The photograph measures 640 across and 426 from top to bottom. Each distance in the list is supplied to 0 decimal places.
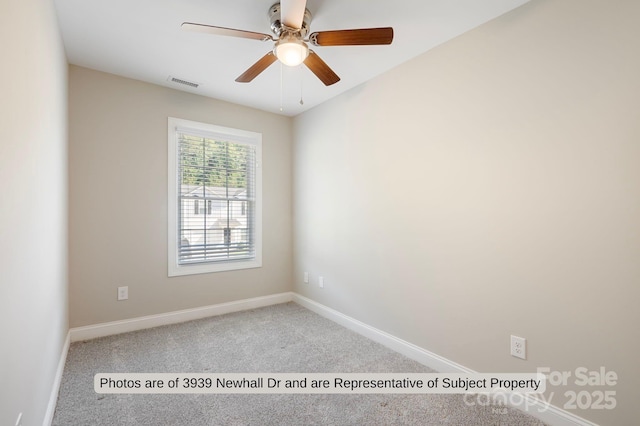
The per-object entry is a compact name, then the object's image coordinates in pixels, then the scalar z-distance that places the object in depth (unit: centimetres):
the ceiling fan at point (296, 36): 174
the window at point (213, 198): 333
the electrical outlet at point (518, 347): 187
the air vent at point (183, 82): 303
